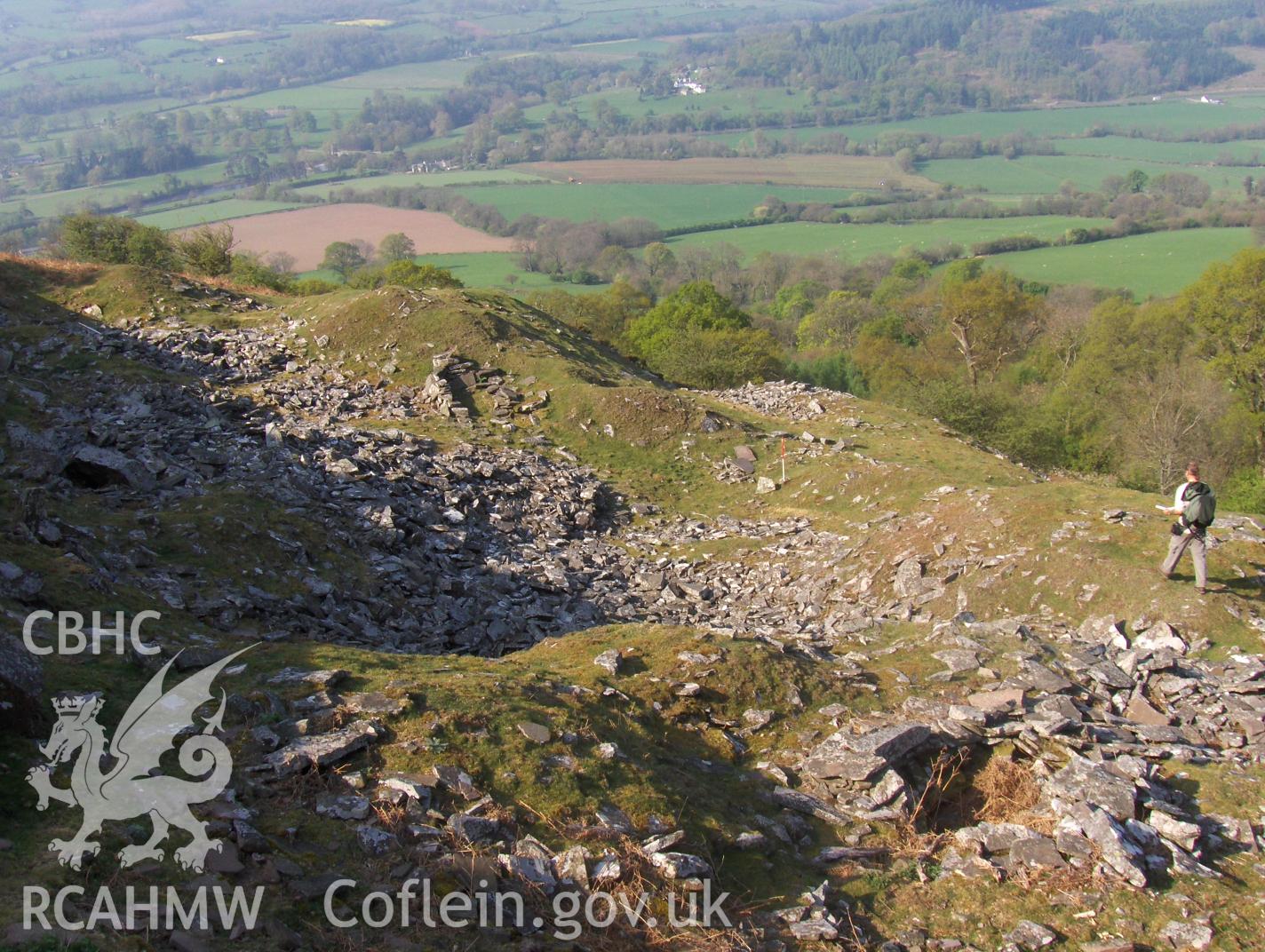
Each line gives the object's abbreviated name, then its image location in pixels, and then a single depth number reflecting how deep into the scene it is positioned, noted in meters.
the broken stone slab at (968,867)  9.87
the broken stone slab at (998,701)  12.75
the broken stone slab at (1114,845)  9.68
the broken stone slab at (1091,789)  10.62
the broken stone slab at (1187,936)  8.95
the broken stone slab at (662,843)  9.46
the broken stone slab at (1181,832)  10.25
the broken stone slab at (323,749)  9.84
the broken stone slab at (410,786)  9.56
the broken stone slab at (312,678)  11.48
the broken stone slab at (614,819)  9.70
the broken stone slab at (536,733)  10.75
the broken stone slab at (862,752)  11.54
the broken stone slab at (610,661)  13.54
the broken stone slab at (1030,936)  8.95
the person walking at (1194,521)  15.41
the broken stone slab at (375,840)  8.95
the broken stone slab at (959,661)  14.21
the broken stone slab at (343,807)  9.29
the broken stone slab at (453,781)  9.80
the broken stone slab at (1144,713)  13.07
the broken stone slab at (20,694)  9.42
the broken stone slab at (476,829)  9.23
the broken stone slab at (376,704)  10.80
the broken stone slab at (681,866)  9.20
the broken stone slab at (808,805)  10.96
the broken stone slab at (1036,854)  9.88
